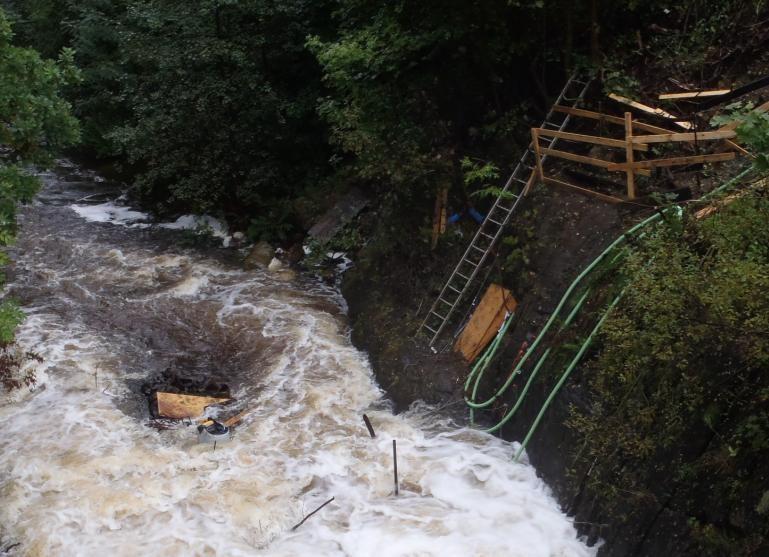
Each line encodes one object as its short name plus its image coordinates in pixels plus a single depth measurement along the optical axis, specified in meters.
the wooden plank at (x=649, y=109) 9.37
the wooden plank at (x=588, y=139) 8.66
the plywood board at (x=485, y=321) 9.51
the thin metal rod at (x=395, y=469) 8.00
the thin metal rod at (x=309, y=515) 7.66
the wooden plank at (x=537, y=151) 9.46
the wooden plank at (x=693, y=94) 9.48
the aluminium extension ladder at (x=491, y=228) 10.06
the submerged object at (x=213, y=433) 8.94
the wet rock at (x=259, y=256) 14.61
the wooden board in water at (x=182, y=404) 9.73
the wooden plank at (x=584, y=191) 9.09
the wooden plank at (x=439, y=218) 11.06
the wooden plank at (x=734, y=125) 8.14
